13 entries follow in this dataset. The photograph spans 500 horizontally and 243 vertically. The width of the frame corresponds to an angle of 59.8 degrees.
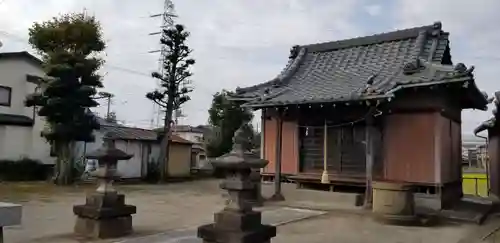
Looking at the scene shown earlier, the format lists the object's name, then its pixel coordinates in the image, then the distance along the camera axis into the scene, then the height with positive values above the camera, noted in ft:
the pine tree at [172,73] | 75.77 +14.20
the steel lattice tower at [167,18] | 76.89 +25.31
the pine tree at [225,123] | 85.40 +6.46
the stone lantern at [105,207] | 25.11 -3.26
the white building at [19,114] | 71.77 +6.16
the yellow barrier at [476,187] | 58.93 -3.84
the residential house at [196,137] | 91.30 +4.54
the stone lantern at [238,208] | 18.90 -2.32
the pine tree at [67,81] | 60.64 +9.99
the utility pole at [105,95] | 67.46 +9.14
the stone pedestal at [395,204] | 30.58 -3.15
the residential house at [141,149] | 75.31 +0.82
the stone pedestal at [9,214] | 10.77 -1.62
